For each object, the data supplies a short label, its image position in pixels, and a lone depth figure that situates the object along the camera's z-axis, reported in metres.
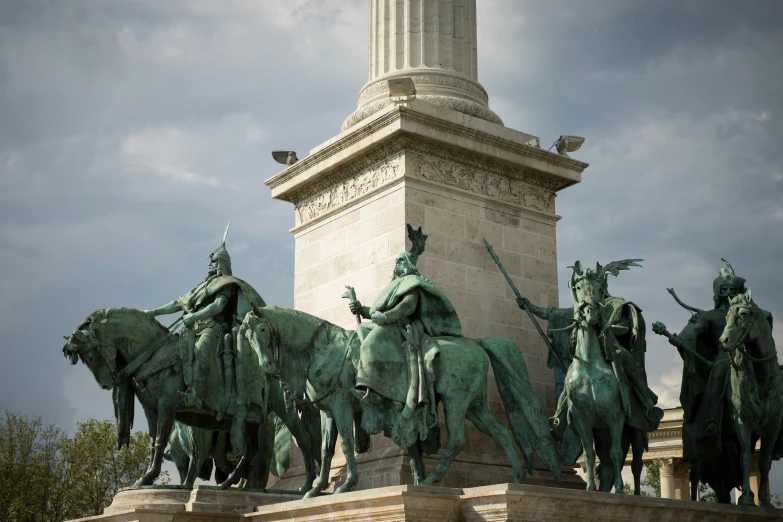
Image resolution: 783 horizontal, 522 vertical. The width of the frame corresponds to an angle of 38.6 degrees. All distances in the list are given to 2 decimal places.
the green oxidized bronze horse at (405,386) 14.34
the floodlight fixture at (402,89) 17.91
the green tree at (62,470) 32.56
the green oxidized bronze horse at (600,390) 14.50
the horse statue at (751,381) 15.41
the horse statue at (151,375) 15.85
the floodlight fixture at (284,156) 20.30
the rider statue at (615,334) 14.86
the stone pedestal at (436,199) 17.44
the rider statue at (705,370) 16.48
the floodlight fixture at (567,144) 19.38
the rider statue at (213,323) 16.09
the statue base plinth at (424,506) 12.42
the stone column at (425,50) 19.27
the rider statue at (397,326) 14.27
